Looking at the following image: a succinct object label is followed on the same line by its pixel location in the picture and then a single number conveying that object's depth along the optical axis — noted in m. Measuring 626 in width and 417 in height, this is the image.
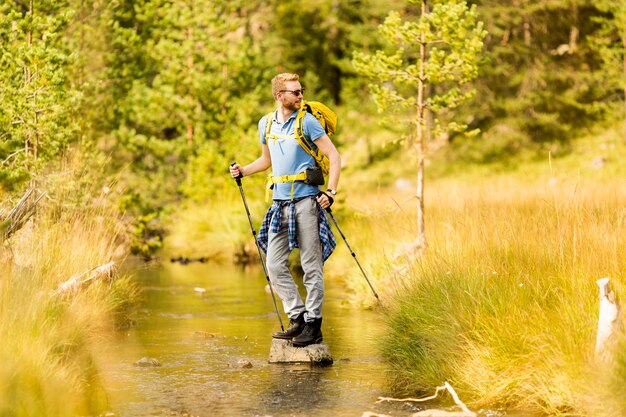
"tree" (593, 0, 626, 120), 34.16
